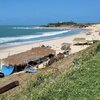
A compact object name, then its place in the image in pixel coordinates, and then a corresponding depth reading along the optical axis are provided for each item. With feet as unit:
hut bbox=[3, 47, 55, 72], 34.90
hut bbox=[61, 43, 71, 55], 56.25
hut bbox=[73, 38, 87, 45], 66.67
